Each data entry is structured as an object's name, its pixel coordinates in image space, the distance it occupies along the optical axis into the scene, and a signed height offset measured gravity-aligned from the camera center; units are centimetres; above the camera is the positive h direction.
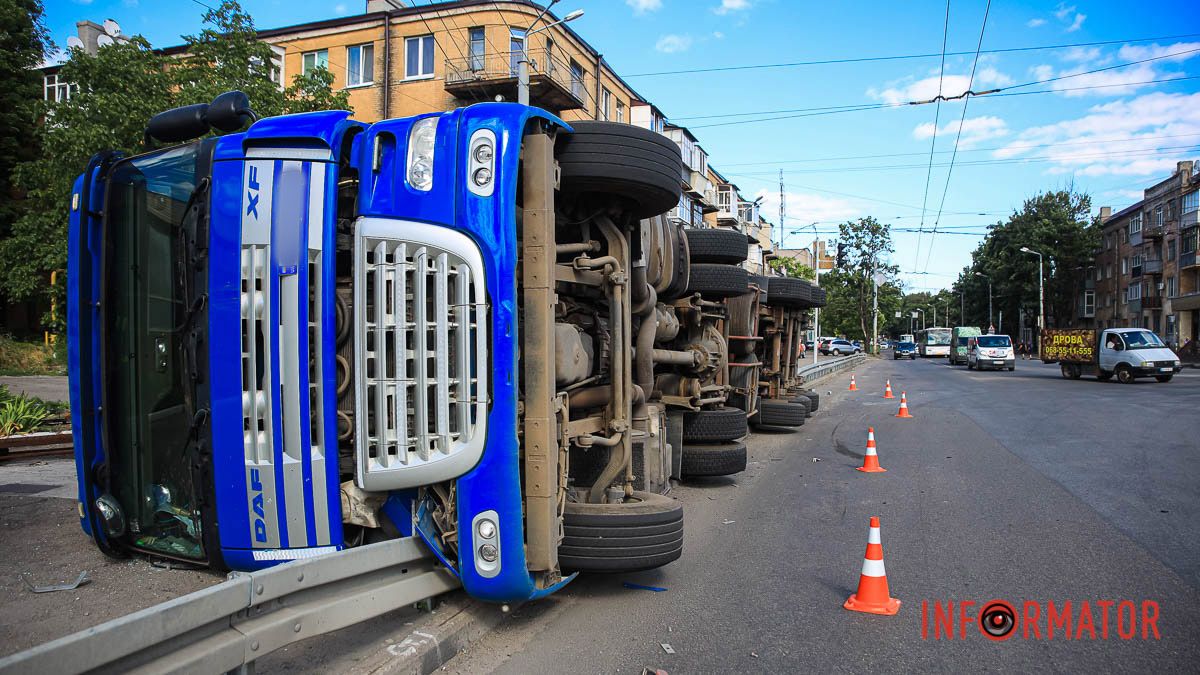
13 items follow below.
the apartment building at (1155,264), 4981 +448
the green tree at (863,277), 6366 +426
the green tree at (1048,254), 6306 +612
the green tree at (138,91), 1755 +585
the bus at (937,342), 5788 -126
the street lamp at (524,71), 1249 +432
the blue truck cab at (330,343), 341 -6
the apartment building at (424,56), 2962 +1117
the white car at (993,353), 3578 -131
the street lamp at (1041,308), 5808 +136
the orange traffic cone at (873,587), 433 -151
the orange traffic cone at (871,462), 902 -164
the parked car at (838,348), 6812 -198
